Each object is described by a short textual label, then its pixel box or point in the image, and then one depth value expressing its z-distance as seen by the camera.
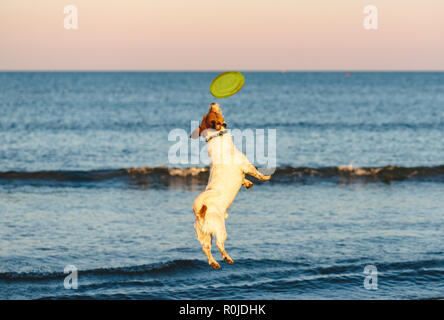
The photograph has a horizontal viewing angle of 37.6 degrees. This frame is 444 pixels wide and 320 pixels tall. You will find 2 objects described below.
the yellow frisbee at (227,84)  8.15
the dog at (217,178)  8.43
